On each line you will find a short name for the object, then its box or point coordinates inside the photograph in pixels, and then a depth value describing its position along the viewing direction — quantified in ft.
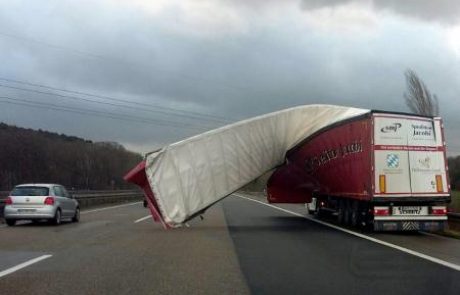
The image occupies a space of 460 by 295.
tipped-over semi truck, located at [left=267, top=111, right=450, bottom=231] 59.88
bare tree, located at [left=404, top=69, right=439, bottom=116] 146.30
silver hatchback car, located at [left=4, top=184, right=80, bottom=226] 74.33
